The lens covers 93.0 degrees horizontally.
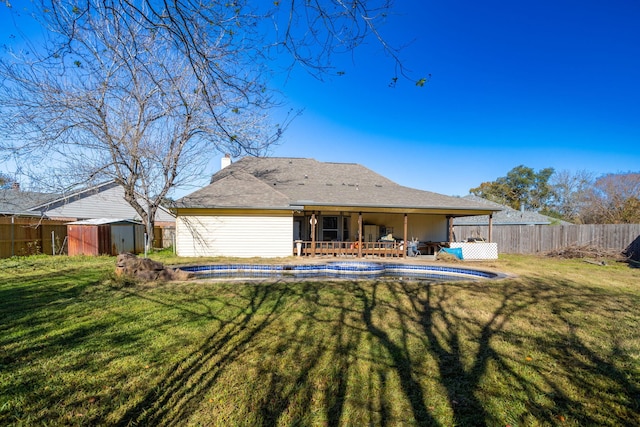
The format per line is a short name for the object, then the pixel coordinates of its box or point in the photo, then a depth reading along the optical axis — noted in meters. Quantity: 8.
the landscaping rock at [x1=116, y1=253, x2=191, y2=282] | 7.91
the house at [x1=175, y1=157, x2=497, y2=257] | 13.74
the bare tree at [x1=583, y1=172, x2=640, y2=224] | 22.98
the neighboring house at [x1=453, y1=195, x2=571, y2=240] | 21.31
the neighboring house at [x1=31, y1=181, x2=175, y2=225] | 21.83
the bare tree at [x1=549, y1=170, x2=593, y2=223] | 31.17
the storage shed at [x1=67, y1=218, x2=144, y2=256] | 14.05
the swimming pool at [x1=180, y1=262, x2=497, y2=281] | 9.44
